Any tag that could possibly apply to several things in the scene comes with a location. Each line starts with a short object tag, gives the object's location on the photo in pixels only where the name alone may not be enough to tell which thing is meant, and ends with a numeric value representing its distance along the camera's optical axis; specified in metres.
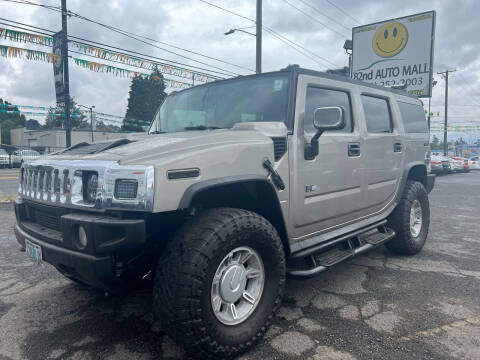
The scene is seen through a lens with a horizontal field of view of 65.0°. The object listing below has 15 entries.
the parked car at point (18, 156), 25.03
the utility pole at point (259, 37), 13.10
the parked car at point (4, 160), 24.39
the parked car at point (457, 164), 22.80
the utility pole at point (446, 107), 42.45
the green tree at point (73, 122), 62.56
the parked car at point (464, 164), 23.73
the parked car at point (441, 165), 20.70
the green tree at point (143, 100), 46.63
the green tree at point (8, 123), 62.38
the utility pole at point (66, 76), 12.42
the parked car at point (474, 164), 27.60
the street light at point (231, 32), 14.15
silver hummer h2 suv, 2.09
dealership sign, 15.87
